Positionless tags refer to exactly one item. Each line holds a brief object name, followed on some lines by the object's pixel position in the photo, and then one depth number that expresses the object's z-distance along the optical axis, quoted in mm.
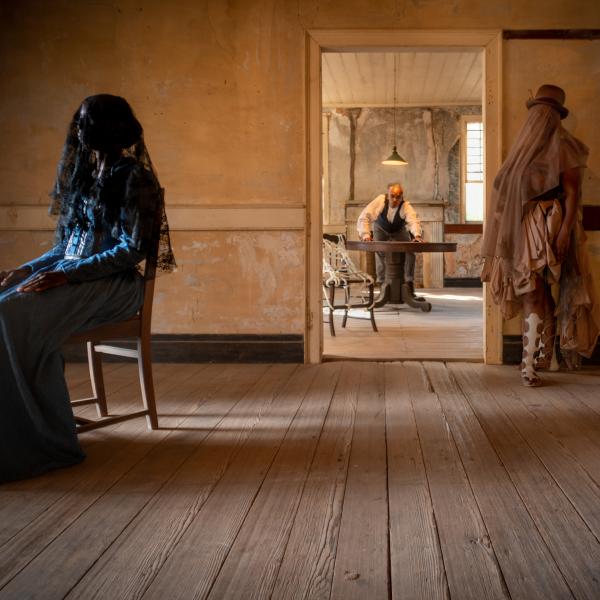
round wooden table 8734
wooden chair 2881
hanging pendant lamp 11242
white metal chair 6832
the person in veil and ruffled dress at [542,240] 4035
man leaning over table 8891
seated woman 2486
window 12945
